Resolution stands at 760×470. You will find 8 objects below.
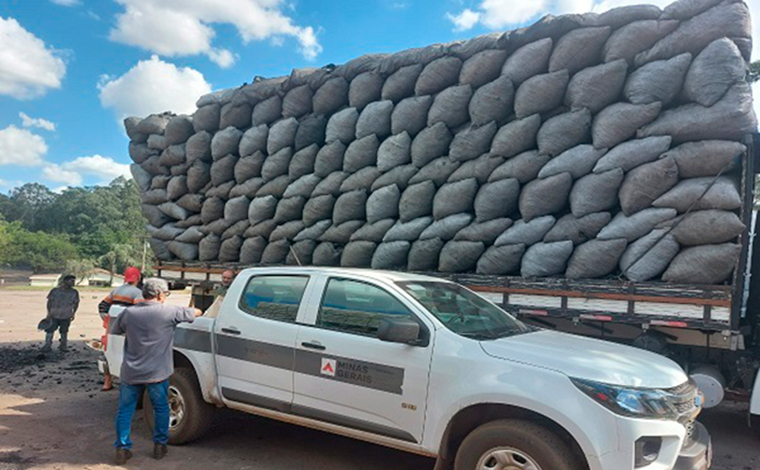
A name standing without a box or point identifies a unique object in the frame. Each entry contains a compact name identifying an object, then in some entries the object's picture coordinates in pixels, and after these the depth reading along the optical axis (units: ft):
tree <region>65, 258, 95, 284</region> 160.04
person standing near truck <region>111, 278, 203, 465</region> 13.47
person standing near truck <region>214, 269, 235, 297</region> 23.76
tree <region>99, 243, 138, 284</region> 191.62
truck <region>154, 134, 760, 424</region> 15.23
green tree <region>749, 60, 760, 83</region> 36.24
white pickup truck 9.32
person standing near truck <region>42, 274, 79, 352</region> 30.55
